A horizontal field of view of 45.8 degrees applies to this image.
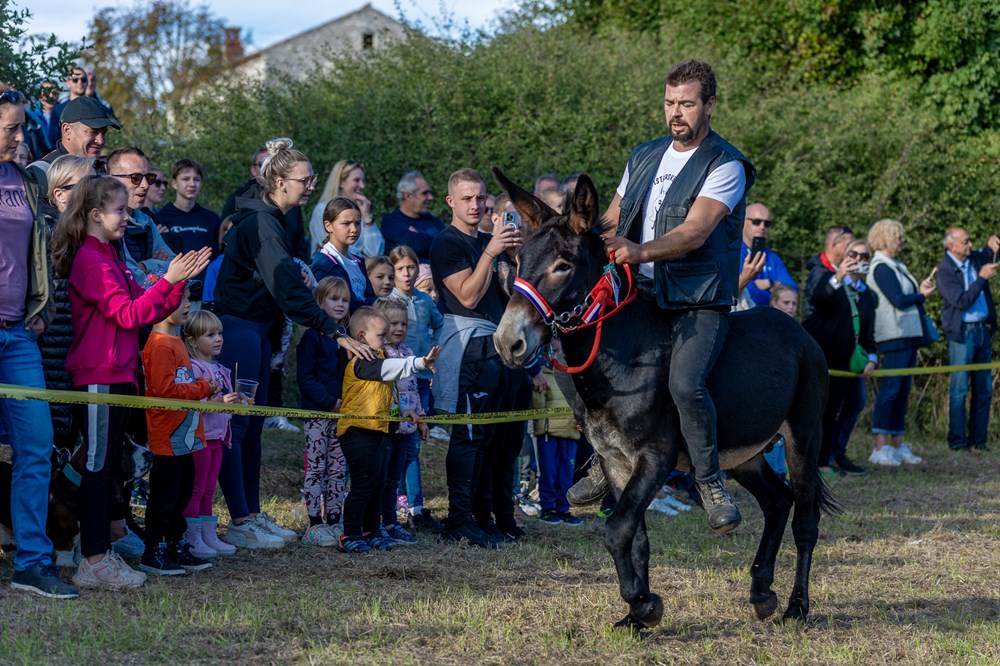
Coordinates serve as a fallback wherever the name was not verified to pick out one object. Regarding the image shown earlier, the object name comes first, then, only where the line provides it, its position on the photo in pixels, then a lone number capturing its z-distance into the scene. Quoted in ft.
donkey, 18.86
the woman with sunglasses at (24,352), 21.01
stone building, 197.06
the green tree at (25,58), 27.91
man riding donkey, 19.47
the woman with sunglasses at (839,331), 41.63
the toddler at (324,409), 27.45
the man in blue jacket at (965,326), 47.98
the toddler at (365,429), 26.50
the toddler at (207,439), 25.11
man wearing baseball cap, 26.53
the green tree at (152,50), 118.67
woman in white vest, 45.14
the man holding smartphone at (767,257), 35.04
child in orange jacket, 23.88
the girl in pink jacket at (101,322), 21.50
